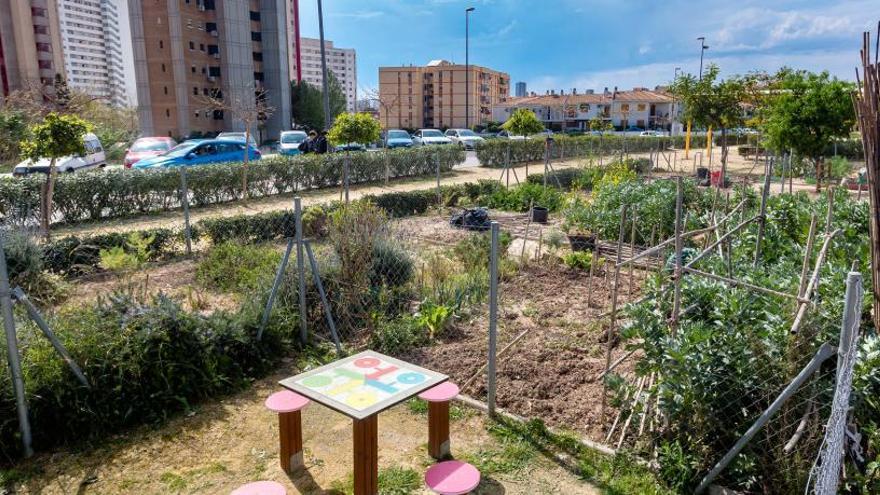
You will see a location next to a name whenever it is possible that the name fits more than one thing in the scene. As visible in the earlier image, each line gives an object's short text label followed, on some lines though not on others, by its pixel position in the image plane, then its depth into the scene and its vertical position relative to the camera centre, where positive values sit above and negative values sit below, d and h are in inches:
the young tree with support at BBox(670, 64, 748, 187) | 891.4 +60.3
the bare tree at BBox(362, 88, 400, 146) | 1123.3 +82.1
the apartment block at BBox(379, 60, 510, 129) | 3671.3 +292.6
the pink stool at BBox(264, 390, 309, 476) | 149.8 -72.4
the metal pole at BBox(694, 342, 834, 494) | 115.0 -55.3
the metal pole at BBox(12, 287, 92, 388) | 153.5 -50.2
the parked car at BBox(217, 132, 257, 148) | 1160.7 +9.6
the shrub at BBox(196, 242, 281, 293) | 286.3 -63.2
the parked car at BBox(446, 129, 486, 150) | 1360.1 +6.2
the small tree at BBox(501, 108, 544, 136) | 908.6 +24.6
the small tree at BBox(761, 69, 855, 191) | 653.3 +23.7
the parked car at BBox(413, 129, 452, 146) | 1282.0 +4.0
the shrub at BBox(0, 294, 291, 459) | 165.0 -68.4
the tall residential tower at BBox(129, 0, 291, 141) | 1902.1 +263.4
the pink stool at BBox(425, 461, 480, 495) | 126.8 -73.5
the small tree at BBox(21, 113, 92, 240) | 404.8 +1.8
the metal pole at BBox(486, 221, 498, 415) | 178.7 -52.5
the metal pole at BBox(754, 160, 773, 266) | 210.4 -28.1
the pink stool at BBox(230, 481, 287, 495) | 120.0 -70.1
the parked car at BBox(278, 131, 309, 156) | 1114.1 -1.9
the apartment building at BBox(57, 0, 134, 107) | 4451.3 +801.3
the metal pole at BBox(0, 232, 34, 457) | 151.6 -53.4
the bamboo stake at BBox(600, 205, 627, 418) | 169.1 -55.1
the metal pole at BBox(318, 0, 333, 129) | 880.9 +92.9
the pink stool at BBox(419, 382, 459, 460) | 156.9 -73.7
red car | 769.6 -9.4
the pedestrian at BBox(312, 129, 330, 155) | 937.5 -7.3
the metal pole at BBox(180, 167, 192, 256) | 378.3 -53.8
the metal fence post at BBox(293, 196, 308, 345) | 221.0 -50.9
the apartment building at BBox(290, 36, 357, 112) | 5610.2 +780.0
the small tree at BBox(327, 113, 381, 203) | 710.5 +13.5
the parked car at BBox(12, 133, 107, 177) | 636.1 -25.0
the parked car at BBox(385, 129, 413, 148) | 1234.9 +2.0
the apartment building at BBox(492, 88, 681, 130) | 2938.0 +166.2
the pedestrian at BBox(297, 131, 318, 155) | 1003.9 -9.4
